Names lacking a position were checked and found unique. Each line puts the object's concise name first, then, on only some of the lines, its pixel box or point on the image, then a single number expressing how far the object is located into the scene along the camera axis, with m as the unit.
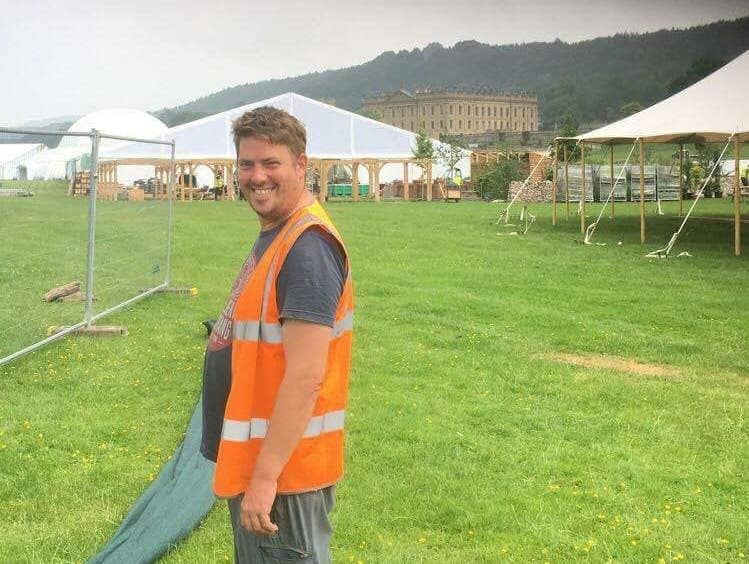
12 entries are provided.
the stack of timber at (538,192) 38.56
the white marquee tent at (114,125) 61.78
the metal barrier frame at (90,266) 8.48
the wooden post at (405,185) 43.56
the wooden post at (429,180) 43.53
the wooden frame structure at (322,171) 42.17
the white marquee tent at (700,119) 18.62
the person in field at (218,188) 42.66
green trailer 46.03
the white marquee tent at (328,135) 48.78
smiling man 2.45
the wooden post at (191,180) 41.39
